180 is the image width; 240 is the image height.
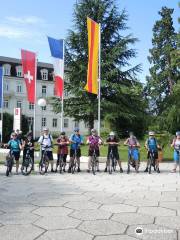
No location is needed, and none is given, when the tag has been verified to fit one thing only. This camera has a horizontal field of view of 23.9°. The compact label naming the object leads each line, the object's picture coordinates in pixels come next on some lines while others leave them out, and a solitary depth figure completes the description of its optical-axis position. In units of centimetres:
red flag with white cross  2325
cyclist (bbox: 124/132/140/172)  1858
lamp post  2311
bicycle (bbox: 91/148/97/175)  1806
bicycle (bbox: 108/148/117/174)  1841
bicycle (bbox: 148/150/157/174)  1864
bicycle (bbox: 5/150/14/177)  1680
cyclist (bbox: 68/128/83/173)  1831
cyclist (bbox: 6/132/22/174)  1745
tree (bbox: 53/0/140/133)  4162
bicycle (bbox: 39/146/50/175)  1773
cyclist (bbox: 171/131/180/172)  1895
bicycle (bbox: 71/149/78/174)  1822
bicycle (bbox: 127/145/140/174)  1861
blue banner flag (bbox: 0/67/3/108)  3026
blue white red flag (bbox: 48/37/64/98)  2366
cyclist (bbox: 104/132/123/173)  1833
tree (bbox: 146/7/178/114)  5762
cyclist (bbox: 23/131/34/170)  1766
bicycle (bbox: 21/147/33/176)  1735
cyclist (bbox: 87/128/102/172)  1828
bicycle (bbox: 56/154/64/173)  1831
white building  8400
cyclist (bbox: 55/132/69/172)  1858
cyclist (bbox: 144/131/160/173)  1869
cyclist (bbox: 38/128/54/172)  1791
